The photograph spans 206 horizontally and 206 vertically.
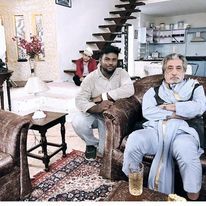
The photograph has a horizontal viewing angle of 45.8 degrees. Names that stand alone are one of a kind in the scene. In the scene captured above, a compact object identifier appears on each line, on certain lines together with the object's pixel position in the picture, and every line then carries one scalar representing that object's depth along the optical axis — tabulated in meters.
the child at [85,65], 4.47
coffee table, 1.17
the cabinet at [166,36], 8.34
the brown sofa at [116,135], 1.92
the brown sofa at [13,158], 1.64
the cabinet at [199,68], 7.53
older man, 1.54
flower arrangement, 3.94
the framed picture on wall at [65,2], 4.73
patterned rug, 1.83
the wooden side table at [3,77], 3.80
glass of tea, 1.19
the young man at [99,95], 2.33
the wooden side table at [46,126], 2.19
